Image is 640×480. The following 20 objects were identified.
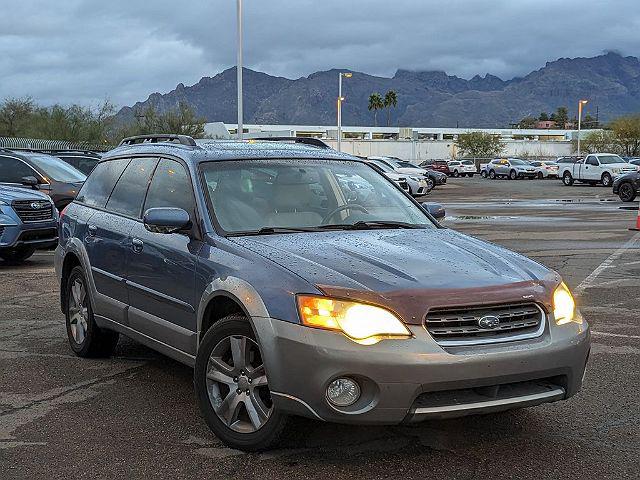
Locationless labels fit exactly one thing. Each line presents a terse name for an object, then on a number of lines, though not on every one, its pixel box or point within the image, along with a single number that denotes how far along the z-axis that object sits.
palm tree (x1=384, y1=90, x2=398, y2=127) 143.88
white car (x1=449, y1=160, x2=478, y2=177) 75.00
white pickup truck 44.41
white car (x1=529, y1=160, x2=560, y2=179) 60.22
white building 95.06
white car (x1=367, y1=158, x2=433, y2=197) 32.48
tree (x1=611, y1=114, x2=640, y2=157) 88.69
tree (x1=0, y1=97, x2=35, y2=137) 52.20
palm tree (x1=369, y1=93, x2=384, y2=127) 145.38
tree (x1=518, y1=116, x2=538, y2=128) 179.23
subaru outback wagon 4.01
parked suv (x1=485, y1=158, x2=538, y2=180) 60.03
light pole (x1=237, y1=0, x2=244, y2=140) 30.05
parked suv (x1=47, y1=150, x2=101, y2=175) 19.36
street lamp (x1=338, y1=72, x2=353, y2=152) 54.22
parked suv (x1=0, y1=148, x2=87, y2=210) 16.05
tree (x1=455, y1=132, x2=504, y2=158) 101.50
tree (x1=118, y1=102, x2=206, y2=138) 52.22
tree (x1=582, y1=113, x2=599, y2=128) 156.51
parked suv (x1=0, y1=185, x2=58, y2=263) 12.16
